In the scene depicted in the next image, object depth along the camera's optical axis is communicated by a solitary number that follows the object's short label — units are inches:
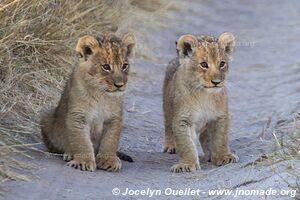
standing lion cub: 634.2
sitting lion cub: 619.2
